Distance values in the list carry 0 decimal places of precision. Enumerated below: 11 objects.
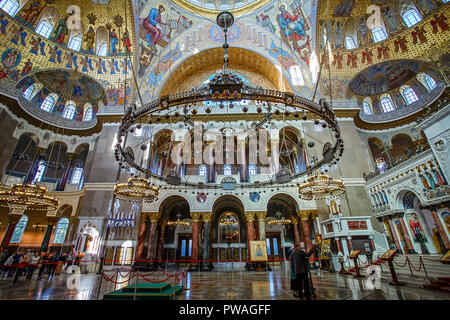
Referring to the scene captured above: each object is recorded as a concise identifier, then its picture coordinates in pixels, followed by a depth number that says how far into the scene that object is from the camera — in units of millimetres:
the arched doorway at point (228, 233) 16750
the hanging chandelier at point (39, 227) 17656
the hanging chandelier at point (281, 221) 14625
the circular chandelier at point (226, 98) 5066
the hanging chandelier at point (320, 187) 9508
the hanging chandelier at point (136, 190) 9181
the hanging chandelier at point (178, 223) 14953
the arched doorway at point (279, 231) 16875
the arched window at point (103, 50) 17294
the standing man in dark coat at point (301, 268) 4367
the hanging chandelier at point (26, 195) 9492
